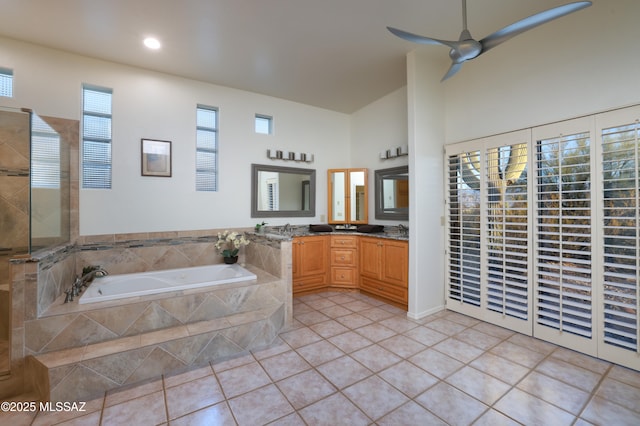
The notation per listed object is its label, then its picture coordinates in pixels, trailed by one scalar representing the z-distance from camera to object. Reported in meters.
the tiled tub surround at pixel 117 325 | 2.06
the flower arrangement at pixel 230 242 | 3.86
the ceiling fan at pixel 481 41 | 1.70
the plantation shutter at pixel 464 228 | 3.33
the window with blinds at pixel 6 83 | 2.99
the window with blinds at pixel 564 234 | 2.50
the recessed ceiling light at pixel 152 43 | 3.00
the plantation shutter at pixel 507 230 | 2.92
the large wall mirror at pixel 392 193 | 4.34
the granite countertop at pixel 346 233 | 3.96
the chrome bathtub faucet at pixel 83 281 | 2.51
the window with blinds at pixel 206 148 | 4.06
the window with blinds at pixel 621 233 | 2.24
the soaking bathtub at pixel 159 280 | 2.61
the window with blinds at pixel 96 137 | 3.36
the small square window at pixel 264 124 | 4.58
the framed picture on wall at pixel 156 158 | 3.62
